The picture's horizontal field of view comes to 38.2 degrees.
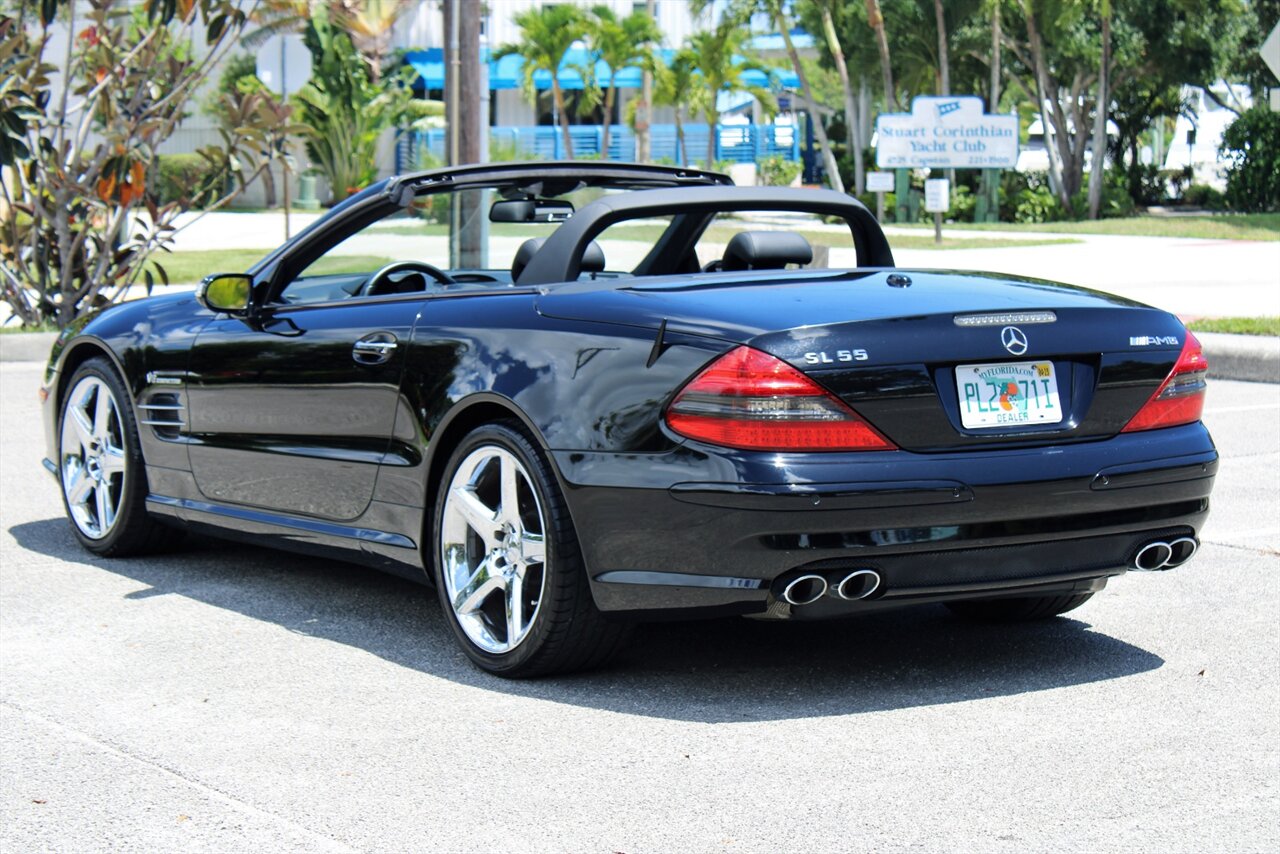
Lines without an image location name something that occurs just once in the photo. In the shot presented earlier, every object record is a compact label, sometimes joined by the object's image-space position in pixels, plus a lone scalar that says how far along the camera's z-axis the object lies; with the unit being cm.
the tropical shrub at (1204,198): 4169
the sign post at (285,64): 2148
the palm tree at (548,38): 4441
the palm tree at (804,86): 3839
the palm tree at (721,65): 4197
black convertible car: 457
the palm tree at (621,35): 4425
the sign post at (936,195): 2731
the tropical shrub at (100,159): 1492
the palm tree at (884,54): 3853
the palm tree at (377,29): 4644
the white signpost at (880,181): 2927
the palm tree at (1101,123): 3878
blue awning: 4888
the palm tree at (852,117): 3928
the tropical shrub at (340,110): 4200
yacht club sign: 3038
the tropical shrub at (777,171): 4519
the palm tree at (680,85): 4475
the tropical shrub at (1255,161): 3938
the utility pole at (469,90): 1708
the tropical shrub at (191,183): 1544
